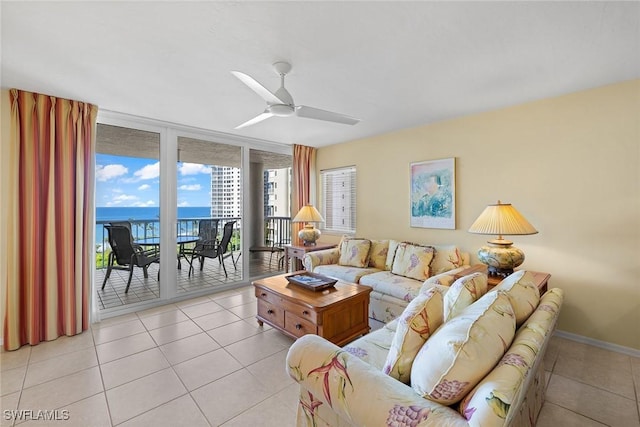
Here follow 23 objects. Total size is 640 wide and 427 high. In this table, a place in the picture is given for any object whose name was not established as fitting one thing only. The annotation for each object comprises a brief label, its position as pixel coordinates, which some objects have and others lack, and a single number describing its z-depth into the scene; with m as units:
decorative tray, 2.61
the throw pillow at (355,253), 3.69
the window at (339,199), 4.68
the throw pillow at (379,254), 3.70
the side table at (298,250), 4.30
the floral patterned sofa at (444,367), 0.91
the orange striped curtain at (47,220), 2.50
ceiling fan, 1.91
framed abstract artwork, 3.38
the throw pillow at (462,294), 1.34
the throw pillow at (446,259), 3.11
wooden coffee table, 2.32
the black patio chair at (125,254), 3.49
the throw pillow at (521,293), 1.39
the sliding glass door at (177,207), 3.36
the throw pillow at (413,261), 3.12
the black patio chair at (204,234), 4.29
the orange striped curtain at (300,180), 4.94
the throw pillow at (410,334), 1.17
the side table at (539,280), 2.28
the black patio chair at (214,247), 4.39
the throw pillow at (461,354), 0.93
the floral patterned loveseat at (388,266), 2.91
